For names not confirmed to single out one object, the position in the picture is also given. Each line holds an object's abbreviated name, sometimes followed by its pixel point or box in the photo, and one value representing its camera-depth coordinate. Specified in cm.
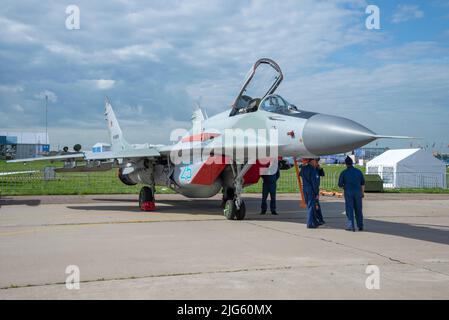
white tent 2694
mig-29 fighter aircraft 870
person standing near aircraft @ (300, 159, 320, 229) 1031
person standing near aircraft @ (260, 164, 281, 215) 1349
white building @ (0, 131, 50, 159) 9881
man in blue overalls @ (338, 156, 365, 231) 995
